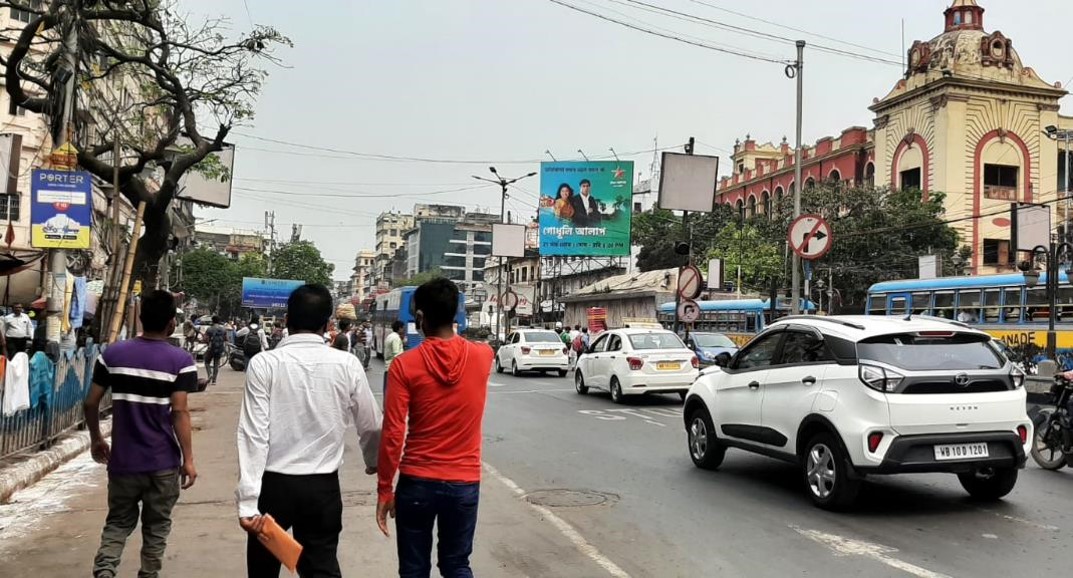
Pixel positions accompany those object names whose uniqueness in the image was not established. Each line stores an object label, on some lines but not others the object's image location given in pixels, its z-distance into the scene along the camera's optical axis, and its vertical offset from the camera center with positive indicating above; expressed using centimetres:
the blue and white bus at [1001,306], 2127 +84
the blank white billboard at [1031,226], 2044 +275
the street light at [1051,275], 1723 +146
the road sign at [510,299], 4026 +86
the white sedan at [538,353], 2669 -108
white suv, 712 -63
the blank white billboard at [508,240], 4066 +365
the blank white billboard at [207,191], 2680 +361
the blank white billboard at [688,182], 1834 +306
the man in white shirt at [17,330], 1616 -66
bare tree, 1293 +363
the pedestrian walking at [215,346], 2295 -109
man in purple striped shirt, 471 -71
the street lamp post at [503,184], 4703 +729
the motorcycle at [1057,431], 945 -102
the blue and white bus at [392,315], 3588 -8
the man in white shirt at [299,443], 375 -59
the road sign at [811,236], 1484 +163
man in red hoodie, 379 -60
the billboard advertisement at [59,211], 1198 +123
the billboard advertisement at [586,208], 3762 +497
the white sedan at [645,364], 1714 -83
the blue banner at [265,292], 4912 +86
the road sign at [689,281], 1934 +99
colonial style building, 4981 +1217
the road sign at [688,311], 2072 +34
